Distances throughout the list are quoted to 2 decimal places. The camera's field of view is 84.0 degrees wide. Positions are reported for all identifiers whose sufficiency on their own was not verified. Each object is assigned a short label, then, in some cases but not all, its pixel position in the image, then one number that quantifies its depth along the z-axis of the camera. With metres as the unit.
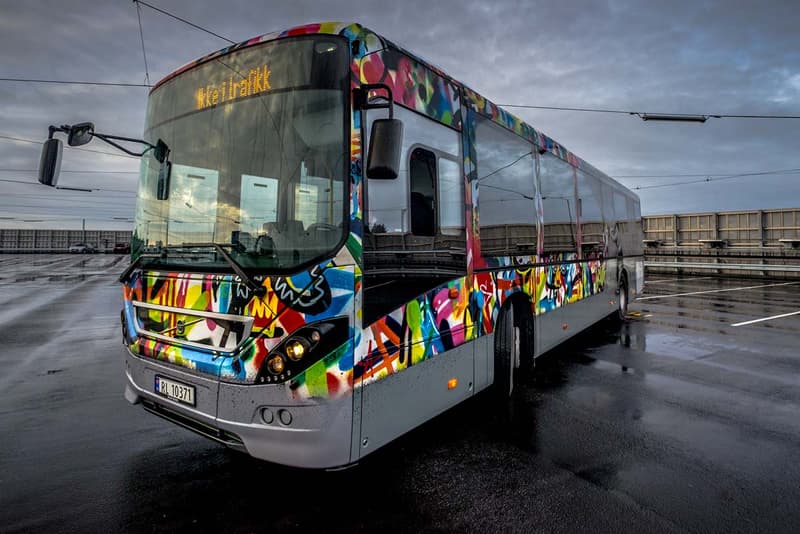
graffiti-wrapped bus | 2.75
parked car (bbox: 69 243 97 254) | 67.12
